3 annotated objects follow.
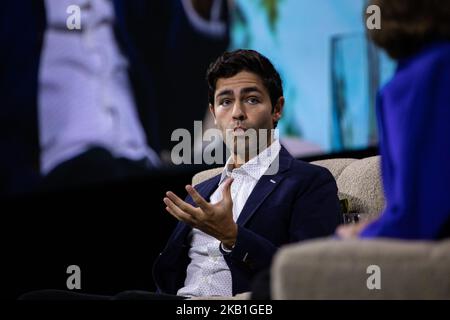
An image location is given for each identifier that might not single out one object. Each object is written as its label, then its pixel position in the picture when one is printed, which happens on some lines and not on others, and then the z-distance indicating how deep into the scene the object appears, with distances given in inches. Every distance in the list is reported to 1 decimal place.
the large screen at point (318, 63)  241.8
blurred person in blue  174.1
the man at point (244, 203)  193.7
